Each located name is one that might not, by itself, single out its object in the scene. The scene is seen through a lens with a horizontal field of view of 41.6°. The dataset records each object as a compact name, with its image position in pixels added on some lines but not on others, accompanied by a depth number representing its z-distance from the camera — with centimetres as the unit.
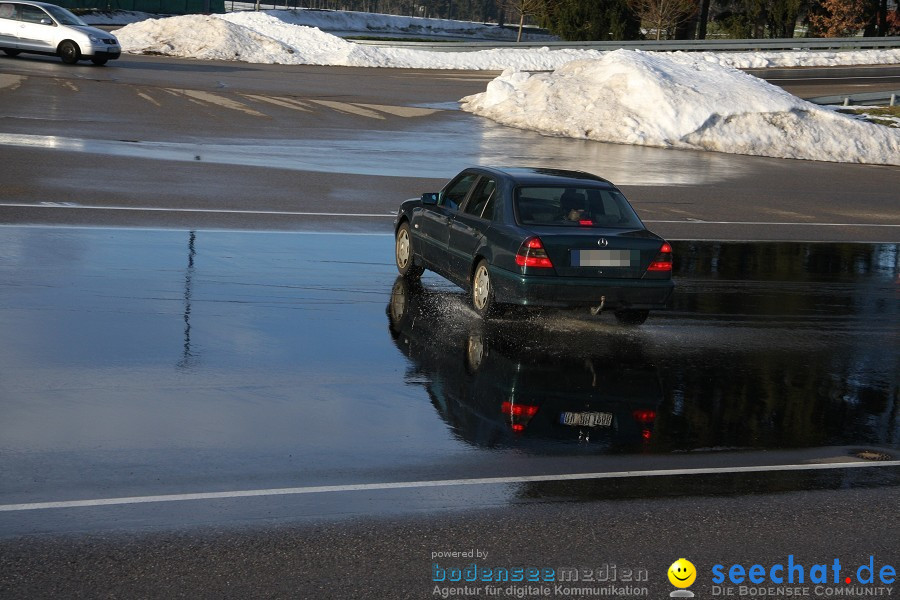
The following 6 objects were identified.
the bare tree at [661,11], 6194
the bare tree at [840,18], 7344
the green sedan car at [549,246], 1062
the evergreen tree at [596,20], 6344
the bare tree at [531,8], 6604
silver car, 3809
